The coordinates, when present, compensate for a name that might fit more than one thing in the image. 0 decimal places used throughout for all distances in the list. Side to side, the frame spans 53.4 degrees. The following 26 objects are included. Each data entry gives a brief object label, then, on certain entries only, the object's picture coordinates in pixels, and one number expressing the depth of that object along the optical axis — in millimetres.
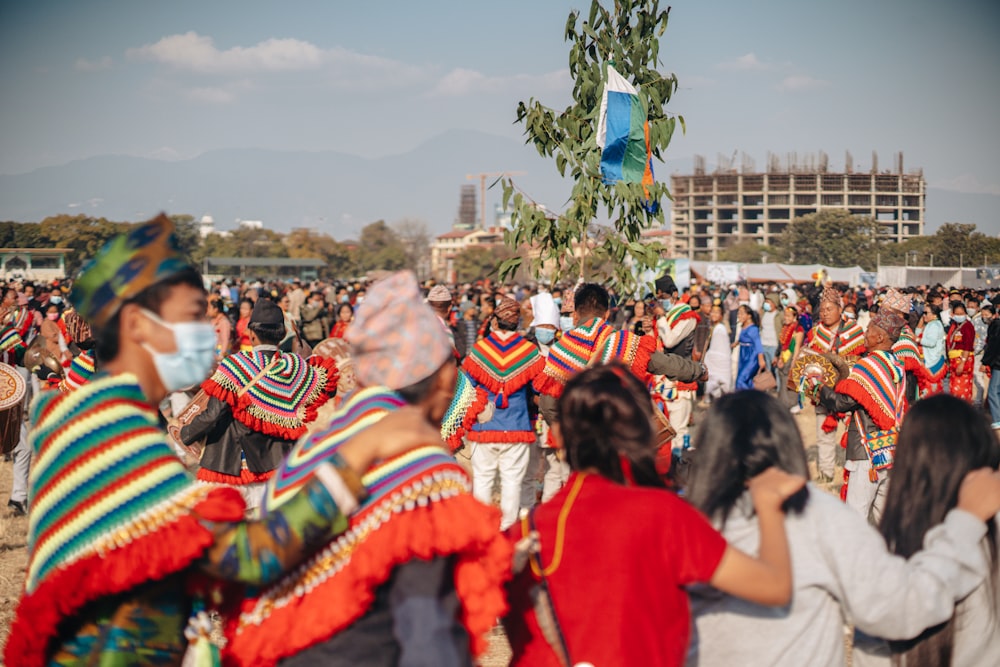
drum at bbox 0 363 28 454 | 8172
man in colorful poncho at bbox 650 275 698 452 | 10875
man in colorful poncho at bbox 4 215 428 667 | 2348
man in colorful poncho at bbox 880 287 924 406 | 8430
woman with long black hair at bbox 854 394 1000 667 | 2973
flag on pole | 7523
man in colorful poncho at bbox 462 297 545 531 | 7820
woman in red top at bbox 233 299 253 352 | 12311
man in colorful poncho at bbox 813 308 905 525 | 6352
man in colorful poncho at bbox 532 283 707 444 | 7570
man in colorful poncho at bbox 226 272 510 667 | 2373
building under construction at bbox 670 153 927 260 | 164375
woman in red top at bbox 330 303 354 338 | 12909
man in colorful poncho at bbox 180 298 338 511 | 6305
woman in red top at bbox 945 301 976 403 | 14164
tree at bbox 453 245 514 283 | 116631
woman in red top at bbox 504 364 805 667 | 2527
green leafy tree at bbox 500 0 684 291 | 7684
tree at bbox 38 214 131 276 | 55094
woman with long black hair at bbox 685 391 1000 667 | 2695
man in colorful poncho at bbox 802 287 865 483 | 9750
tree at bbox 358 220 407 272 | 119375
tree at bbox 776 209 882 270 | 101812
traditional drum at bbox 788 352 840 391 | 7453
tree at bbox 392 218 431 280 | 141425
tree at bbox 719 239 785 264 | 113688
